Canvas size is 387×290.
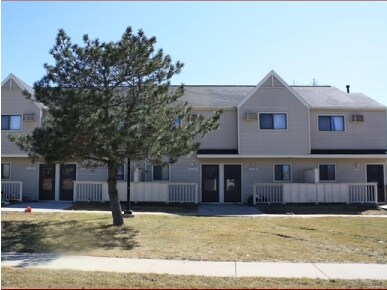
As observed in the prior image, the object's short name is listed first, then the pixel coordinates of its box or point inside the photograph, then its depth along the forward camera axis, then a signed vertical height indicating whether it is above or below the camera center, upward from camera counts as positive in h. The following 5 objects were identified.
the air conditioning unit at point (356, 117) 25.67 +3.52
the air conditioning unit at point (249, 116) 24.91 +3.49
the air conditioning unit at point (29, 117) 25.12 +3.45
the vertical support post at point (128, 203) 17.77 -0.94
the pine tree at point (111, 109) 12.83 +2.13
